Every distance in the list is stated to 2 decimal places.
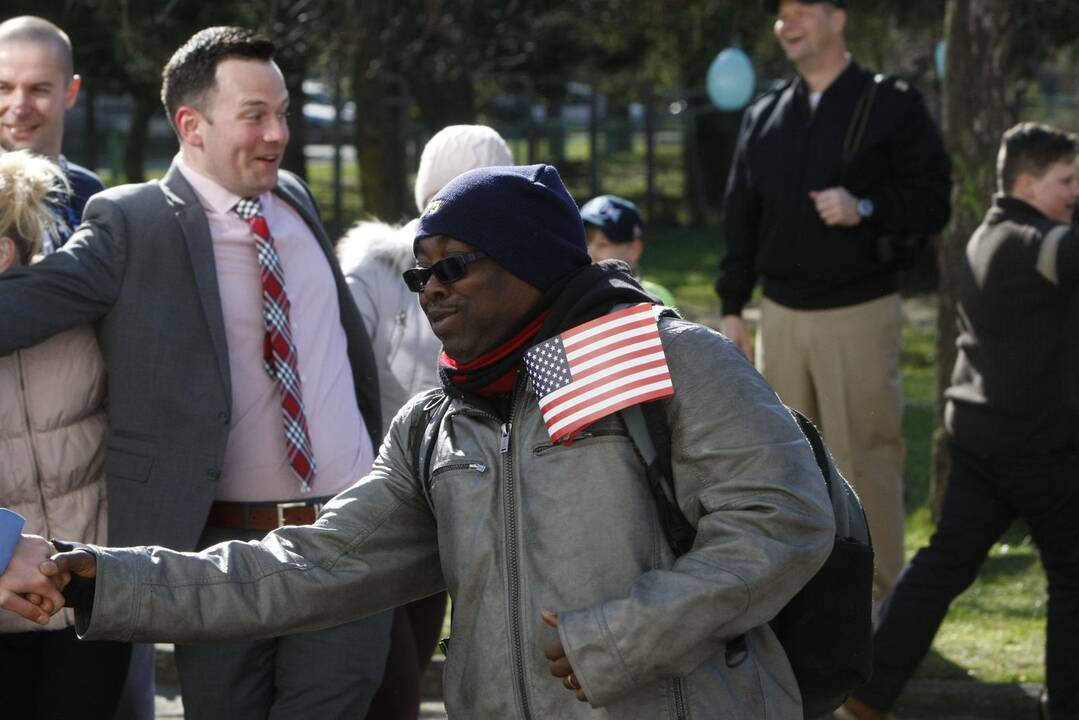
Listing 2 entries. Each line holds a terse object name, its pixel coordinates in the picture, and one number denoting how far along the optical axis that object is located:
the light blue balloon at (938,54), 16.62
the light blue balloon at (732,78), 18.31
